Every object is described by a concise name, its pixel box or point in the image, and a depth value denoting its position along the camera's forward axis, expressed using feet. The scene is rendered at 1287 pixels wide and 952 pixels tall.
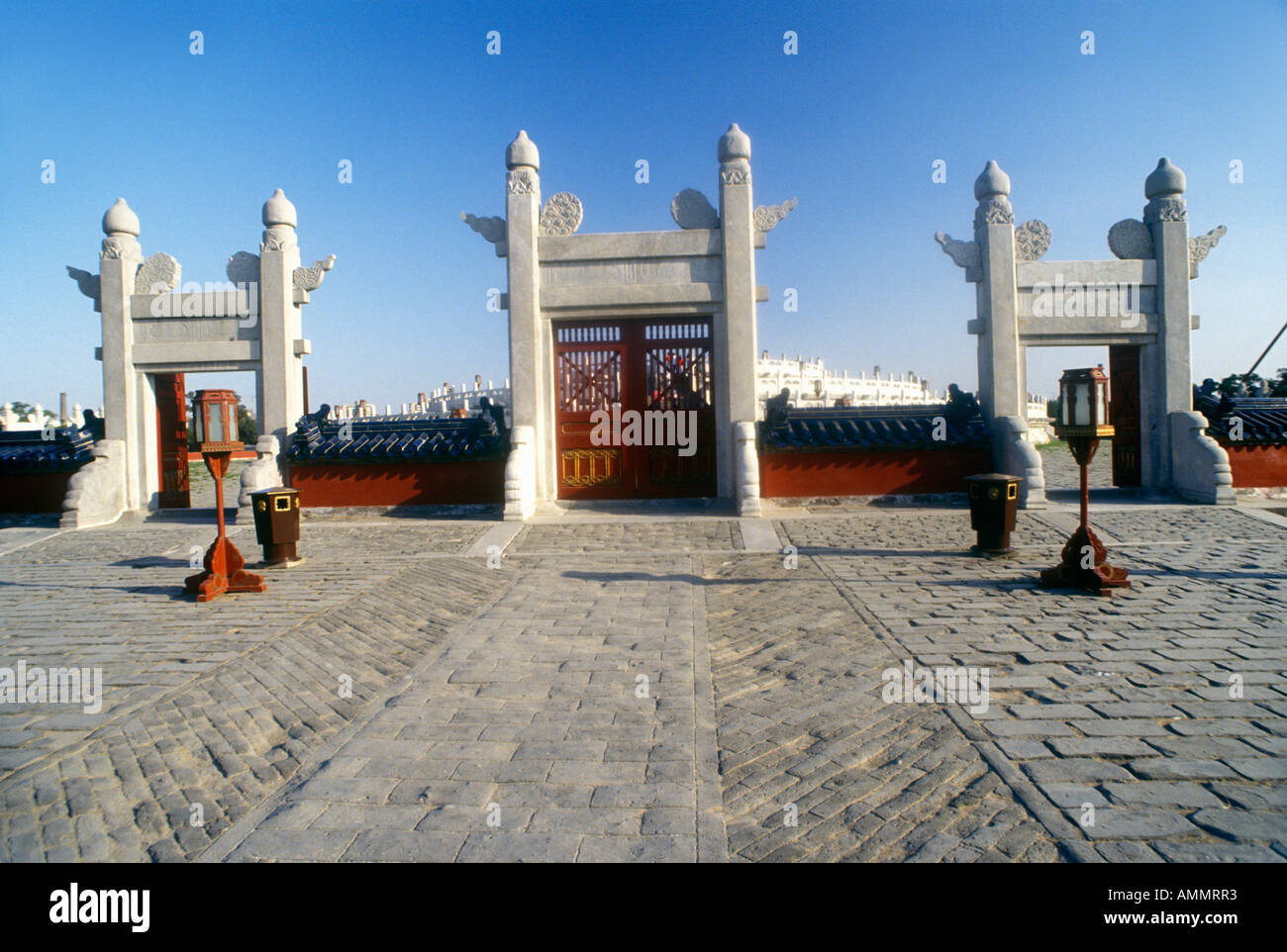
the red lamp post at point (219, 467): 22.33
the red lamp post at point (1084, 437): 20.59
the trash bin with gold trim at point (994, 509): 25.11
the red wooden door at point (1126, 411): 40.91
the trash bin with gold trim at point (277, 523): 26.71
